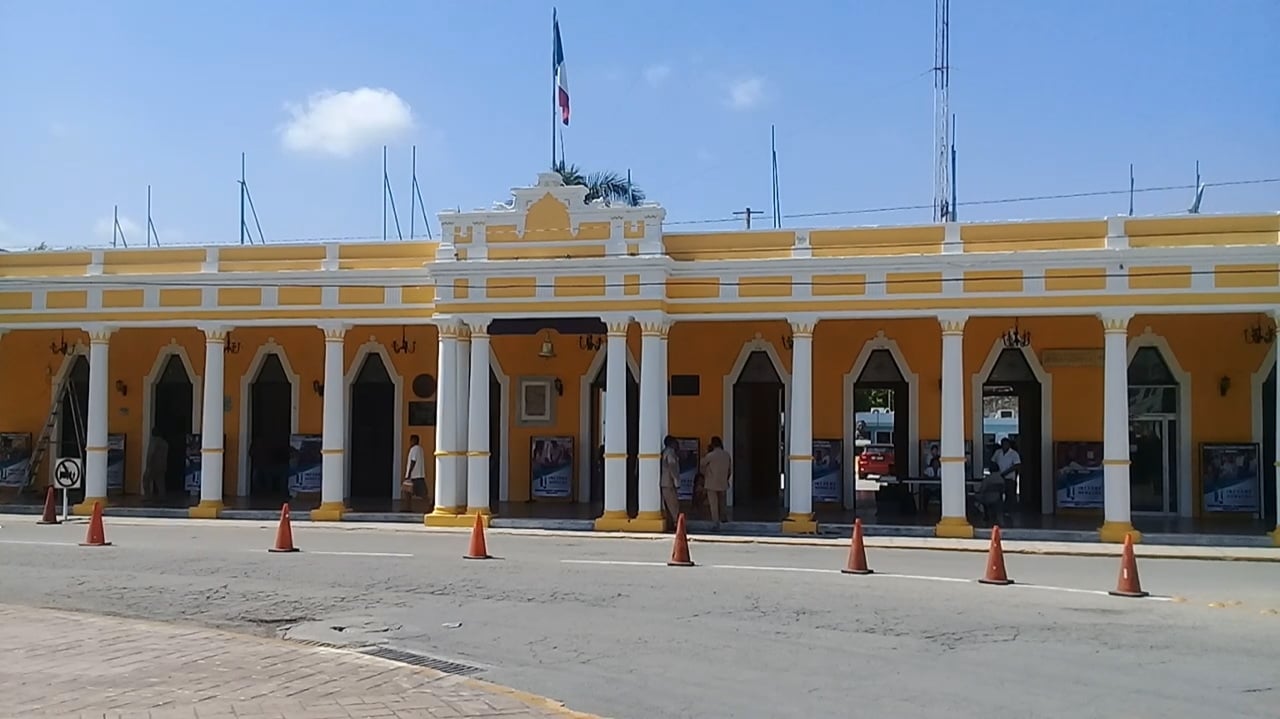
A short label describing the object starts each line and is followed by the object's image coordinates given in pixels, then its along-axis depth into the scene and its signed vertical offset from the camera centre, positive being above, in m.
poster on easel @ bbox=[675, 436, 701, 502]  25.06 -0.63
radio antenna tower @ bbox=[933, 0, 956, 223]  27.13 +6.90
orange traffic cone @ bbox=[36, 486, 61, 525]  22.23 -1.60
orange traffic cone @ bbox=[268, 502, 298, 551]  17.75 -1.58
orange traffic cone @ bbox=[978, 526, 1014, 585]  14.80 -1.61
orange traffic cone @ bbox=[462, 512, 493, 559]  16.95 -1.61
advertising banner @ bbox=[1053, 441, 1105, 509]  23.53 -0.80
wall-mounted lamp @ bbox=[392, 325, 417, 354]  26.06 +1.69
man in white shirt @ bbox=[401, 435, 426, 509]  24.41 -0.84
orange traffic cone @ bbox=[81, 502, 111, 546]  18.20 -1.56
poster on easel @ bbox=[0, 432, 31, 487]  27.50 -0.75
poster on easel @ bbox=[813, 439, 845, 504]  24.59 -0.78
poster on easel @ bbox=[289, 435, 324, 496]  26.64 -0.80
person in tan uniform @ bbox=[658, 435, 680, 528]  21.86 -0.87
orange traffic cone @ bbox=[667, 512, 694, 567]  16.46 -1.60
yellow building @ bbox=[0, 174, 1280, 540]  20.95 +1.37
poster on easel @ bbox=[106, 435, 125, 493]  27.20 -0.85
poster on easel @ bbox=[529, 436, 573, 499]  25.44 -0.78
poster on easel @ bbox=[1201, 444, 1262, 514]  22.78 -0.78
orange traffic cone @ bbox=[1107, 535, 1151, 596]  13.80 -1.61
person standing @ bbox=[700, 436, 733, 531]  21.62 -0.75
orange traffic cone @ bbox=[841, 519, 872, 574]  15.70 -1.60
